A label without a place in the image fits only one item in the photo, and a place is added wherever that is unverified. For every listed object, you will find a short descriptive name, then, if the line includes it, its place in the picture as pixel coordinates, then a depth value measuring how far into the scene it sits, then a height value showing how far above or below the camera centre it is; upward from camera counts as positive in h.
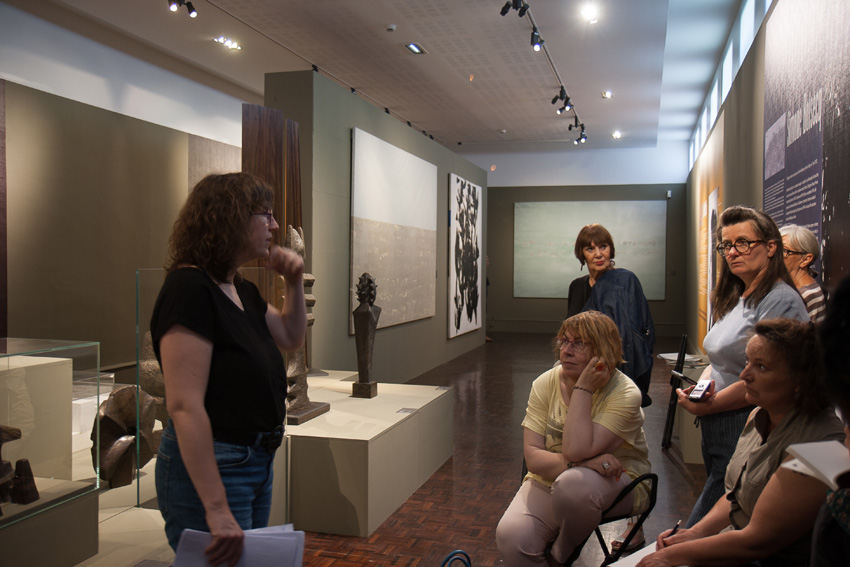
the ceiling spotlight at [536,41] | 7.04 +2.28
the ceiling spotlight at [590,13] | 6.66 +2.44
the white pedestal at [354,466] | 3.73 -1.14
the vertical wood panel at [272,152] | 4.55 +0.73
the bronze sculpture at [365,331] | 5.02 -0.50
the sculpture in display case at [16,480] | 1.95 -0.63
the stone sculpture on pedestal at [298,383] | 4.23 -0.74
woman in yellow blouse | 2.35 -0.66
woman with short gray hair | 2.73 +0.03
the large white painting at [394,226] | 7.11 +0.42
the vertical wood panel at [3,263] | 5.87 -0.01
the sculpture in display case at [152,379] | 2.87 -0.49
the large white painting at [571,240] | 14.91 +0.50
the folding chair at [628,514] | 2.34 -0.88
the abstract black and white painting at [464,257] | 10.81 +0.09
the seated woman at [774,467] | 1.59 -0.50
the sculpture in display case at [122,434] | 2.98 -0.86
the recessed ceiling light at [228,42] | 7.37 +2.35
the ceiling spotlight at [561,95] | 9.58 +2.34
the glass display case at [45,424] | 1.97 -0.50
